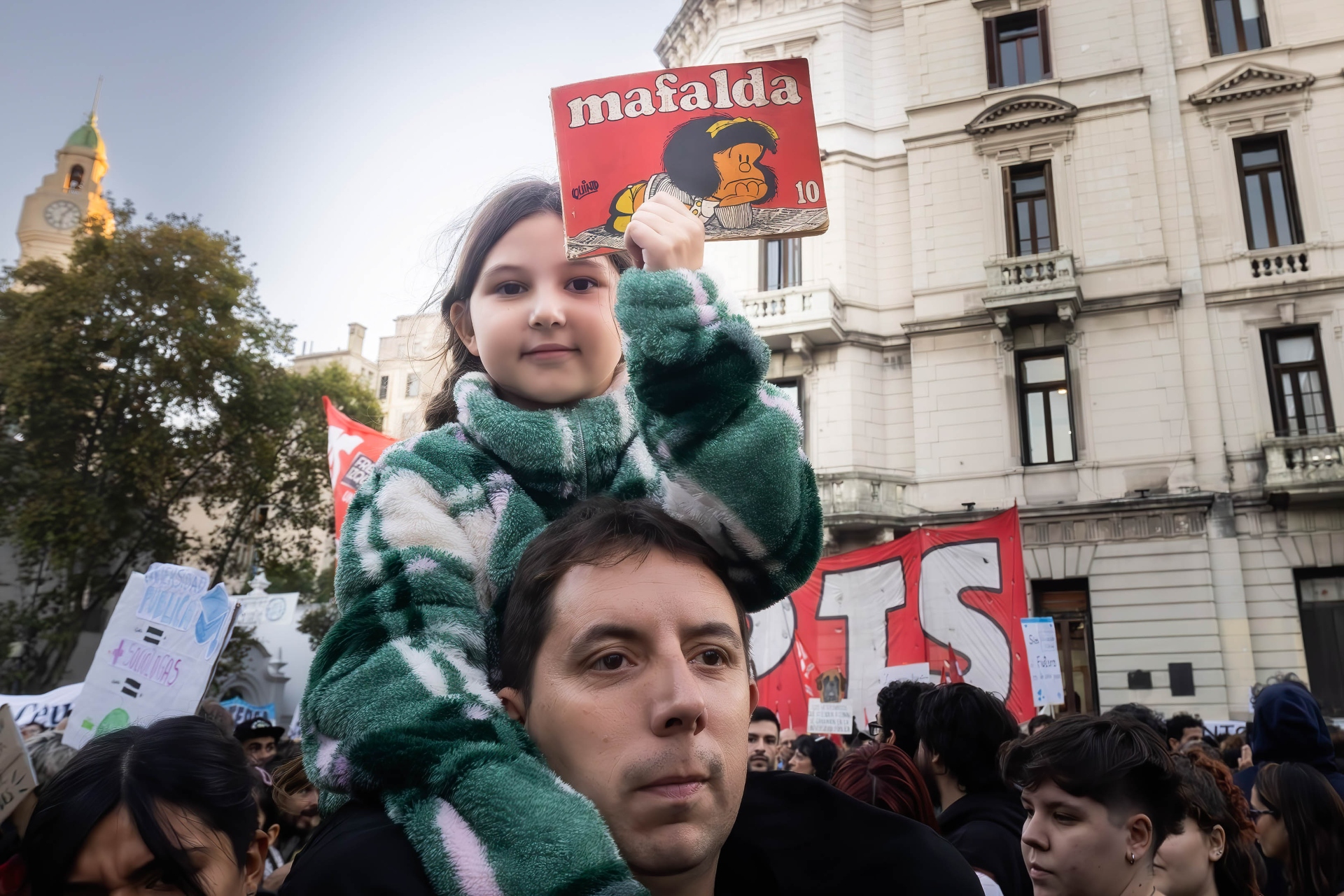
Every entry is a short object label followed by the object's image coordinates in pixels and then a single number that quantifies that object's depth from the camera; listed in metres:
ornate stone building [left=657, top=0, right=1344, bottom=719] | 16.39
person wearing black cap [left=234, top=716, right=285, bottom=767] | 6.44
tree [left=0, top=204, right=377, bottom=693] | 16.75
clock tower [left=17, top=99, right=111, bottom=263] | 40.09
